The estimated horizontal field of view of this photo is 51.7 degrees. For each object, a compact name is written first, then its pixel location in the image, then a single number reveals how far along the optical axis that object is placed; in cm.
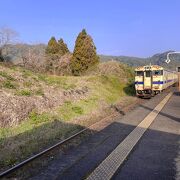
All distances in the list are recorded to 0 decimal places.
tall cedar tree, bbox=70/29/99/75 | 3113
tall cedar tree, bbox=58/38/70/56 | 3647
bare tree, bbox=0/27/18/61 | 2519
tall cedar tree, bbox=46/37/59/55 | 3551
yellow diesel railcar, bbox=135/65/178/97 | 1901
